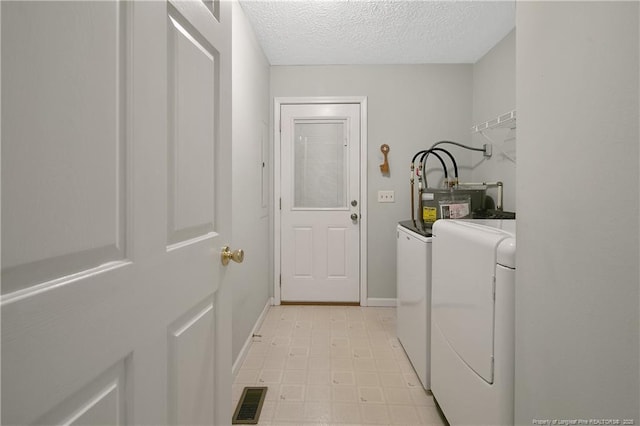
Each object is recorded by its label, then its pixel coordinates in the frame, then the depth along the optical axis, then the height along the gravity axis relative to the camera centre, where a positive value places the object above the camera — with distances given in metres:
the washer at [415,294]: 1.72 -0.55
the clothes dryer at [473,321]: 0.99 -0.43
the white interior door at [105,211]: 0.38 -0.01
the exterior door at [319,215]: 3.17 -0.11
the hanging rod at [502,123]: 2.11 +0.59
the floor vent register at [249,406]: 1.55 -1.06
